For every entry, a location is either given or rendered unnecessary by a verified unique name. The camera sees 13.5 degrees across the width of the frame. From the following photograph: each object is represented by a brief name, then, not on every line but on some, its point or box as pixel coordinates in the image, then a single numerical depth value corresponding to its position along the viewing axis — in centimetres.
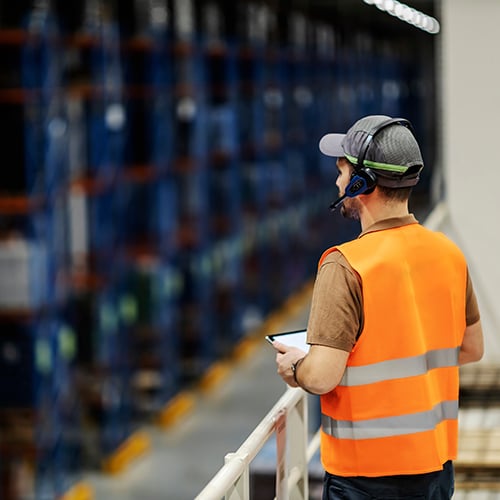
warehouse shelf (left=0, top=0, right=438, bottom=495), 1474
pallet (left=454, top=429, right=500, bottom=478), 789
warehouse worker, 450
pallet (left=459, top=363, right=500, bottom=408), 978
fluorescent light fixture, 952
